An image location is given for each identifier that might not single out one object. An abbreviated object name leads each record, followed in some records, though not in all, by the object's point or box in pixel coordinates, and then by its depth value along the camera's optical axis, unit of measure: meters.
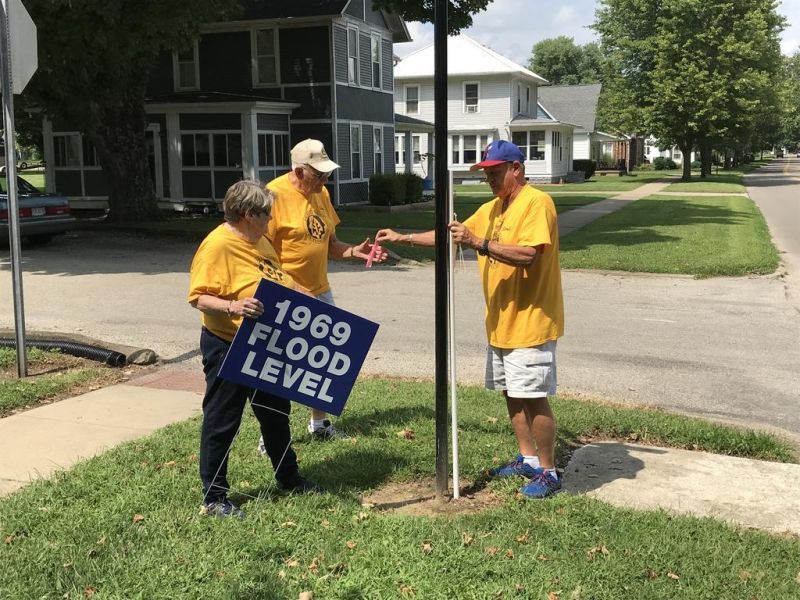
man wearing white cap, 4.82
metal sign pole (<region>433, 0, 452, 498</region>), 4.04
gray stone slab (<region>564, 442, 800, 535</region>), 4.24
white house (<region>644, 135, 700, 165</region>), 92.45
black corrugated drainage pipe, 7.39
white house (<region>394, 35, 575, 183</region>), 46.90
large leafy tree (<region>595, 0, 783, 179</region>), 44.56
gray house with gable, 25.55
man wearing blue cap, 4.11
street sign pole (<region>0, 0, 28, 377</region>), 6.72
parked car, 16.56
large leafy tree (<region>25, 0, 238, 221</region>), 14.05
